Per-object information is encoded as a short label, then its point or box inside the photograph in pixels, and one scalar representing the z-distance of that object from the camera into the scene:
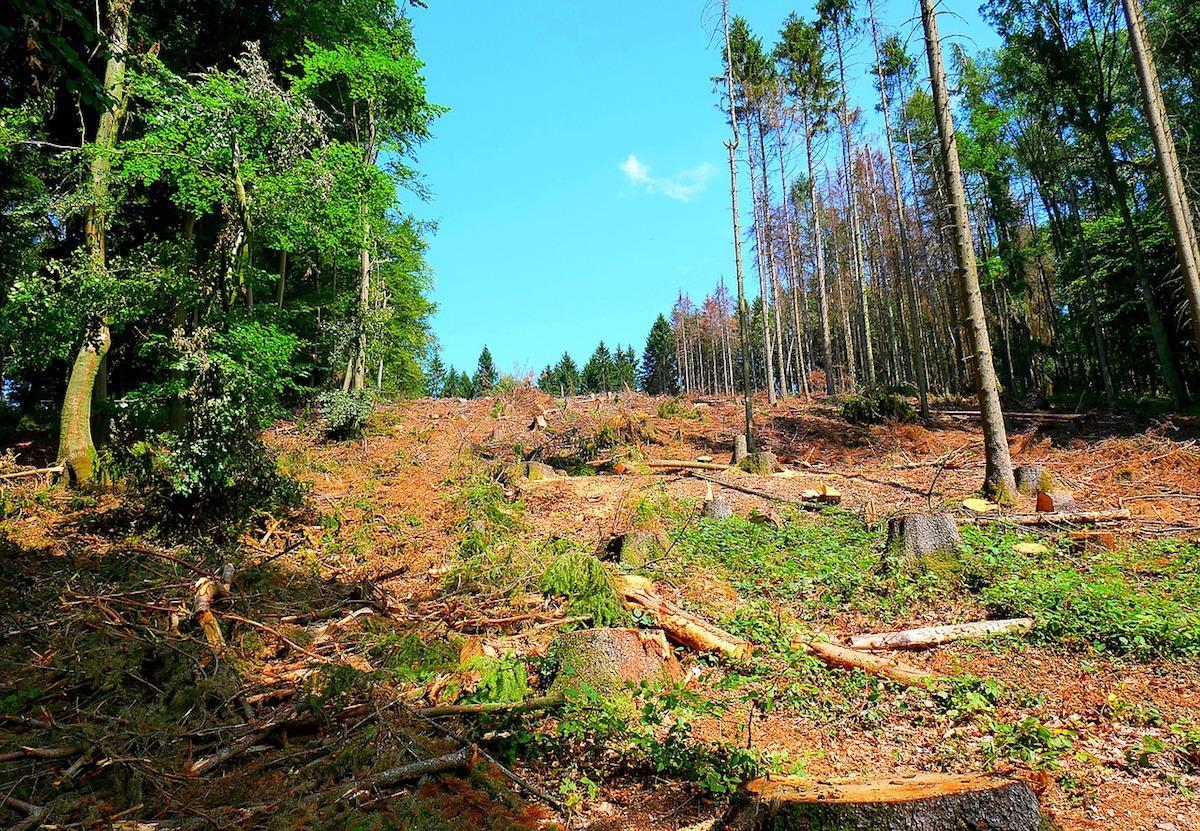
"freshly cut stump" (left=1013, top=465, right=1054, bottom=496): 8.13
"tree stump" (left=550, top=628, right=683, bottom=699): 3.97
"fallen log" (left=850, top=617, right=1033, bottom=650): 4.64
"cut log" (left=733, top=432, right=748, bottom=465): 13.12
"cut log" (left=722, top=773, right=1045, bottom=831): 2.36
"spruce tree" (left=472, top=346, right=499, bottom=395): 74.81
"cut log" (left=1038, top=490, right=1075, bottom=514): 7.16
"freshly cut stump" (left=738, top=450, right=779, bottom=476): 12.11
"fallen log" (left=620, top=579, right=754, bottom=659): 4.69
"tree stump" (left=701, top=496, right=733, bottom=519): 8.52
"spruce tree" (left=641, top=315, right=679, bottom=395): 68.06
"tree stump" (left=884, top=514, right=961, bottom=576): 5.84
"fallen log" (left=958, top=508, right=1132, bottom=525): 6.79
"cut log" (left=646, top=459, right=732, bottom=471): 12.78
